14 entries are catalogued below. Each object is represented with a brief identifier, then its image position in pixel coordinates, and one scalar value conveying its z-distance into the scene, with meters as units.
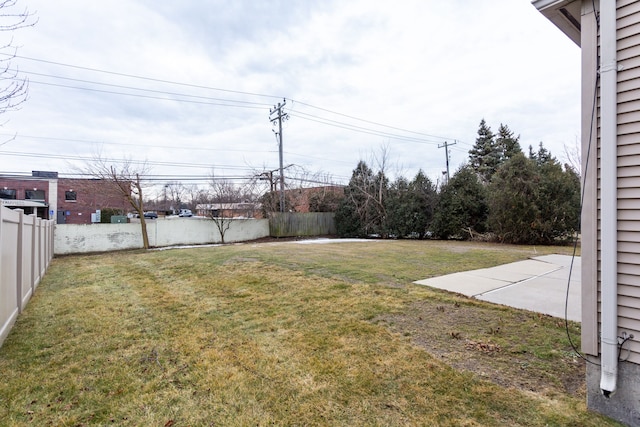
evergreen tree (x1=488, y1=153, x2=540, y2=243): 11.59
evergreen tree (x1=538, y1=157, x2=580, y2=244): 11.23
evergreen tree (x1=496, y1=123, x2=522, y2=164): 29.92
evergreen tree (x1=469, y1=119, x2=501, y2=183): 30.42
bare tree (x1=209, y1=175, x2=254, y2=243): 15.83
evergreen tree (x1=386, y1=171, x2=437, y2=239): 15.36
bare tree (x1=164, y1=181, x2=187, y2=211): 31.41
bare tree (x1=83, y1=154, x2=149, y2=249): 13.12
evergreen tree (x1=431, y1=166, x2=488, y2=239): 13.88
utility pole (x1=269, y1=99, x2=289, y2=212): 17.33
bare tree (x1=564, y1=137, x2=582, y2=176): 18.93
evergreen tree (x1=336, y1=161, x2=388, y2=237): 17.55
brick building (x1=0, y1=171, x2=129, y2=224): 25.52
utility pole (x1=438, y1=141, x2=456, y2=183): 25.94
